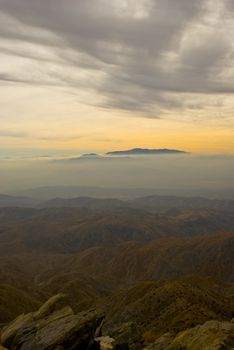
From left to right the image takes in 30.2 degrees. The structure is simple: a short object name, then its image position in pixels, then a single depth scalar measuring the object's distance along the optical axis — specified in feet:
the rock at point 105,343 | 138.31
